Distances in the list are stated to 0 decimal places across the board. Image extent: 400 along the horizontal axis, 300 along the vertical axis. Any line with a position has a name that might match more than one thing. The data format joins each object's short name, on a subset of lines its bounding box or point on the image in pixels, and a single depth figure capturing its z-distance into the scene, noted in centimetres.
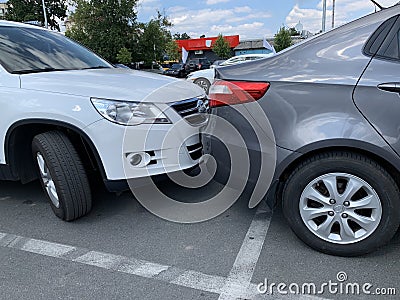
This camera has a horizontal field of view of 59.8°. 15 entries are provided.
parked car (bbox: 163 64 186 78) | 2899
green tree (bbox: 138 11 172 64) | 2753
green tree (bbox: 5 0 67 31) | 5043
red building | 5084
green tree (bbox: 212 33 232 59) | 4538
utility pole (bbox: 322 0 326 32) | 2044
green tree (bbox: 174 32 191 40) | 10759
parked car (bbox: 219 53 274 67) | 1632
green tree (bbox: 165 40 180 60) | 4348
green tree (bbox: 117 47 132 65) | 2650
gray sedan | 226
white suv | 275
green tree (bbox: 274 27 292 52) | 4015
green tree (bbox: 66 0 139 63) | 2759
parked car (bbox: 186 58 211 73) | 3034
